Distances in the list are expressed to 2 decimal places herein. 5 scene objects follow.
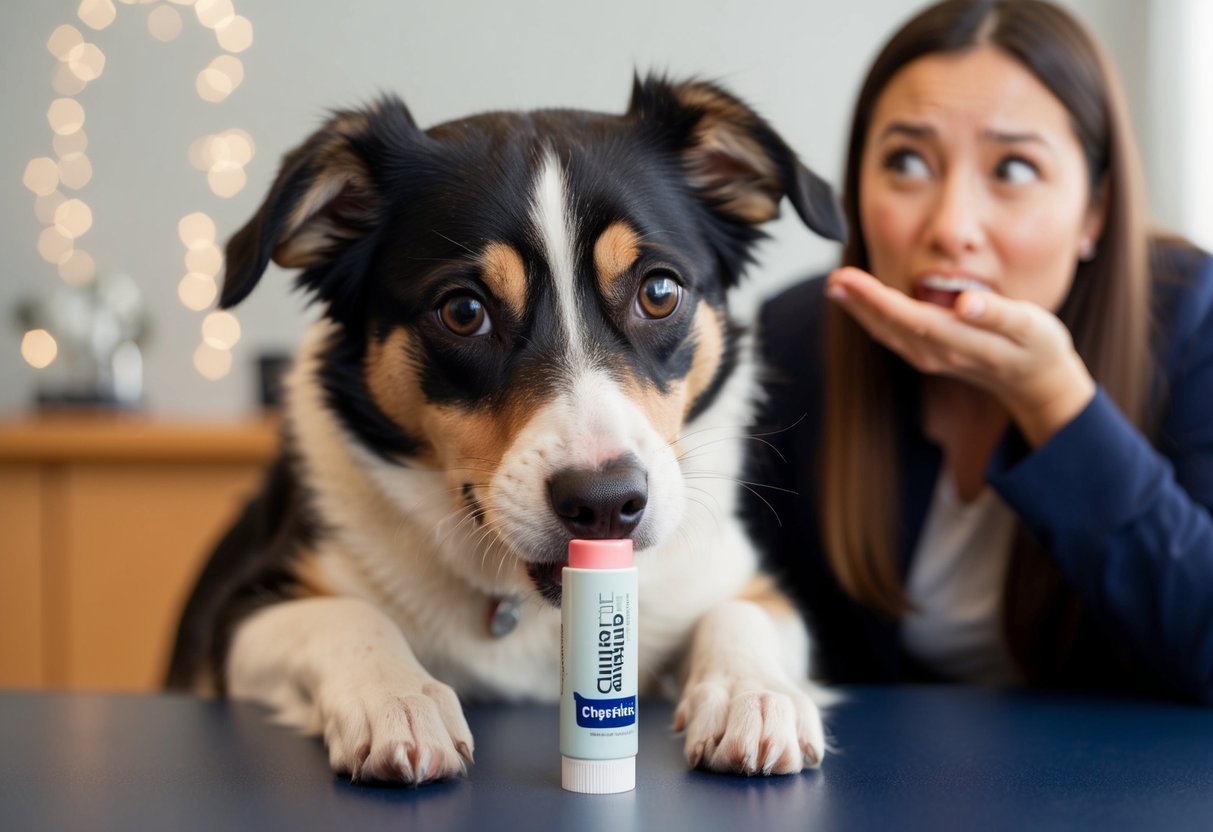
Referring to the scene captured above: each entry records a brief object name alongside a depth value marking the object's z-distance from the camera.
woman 0.63
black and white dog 0.50
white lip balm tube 0.44
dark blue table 0.44
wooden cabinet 1.13
